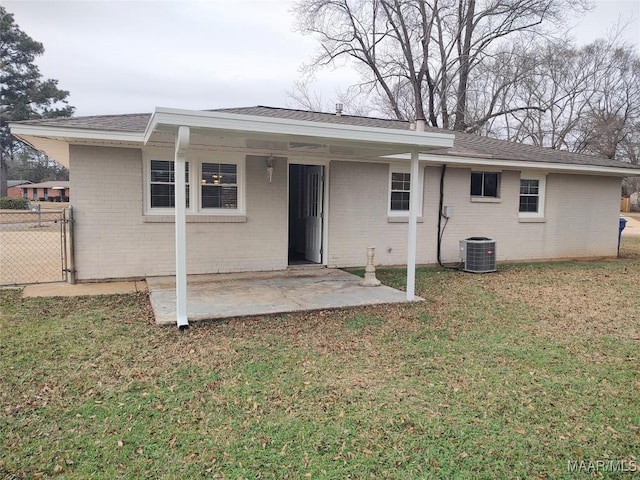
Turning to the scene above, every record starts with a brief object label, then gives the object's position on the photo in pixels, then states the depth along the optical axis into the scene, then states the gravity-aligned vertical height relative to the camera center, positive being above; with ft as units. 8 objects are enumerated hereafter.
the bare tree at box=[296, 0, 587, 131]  70.49 +28.64
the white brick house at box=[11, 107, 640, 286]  20.71 +0.80
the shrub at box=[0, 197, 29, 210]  85.56 -1.51
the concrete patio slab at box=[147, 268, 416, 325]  18.65 -4.70
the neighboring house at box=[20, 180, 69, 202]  142.10 +1.99
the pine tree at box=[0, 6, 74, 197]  105.60 +29.33
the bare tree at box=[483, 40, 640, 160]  93.71 +23.74
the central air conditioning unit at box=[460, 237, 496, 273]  30.53 -3.55
